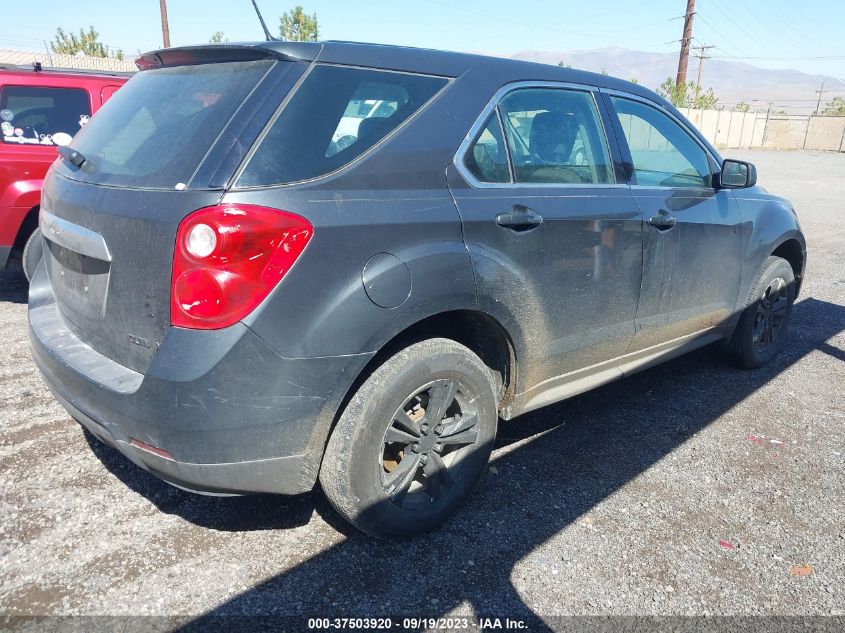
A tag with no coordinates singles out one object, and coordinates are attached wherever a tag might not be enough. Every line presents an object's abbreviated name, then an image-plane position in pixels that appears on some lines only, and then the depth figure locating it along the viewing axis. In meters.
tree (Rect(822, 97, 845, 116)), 57.96
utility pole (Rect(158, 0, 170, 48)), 24.52
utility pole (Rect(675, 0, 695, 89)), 36.03
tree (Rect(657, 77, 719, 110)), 39.28
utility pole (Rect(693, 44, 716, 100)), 60.99
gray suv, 2.05
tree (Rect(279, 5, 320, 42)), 33.88
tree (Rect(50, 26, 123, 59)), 38.75
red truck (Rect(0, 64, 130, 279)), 5.20
